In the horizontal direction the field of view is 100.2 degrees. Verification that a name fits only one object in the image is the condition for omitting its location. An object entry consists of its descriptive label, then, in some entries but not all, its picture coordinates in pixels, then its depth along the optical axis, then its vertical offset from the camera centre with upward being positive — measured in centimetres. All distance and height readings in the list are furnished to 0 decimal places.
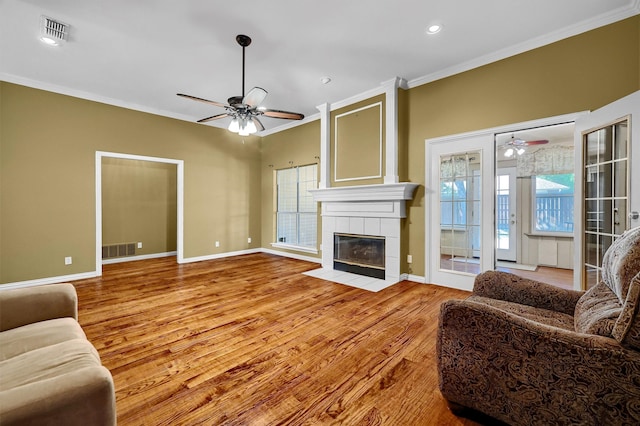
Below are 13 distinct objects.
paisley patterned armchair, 102 -63
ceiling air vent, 272 +191
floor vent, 561 -83
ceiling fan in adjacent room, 498 +132
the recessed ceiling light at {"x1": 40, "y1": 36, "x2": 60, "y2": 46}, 294 +192
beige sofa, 78 -62
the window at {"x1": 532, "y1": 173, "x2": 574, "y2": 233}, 521 +21
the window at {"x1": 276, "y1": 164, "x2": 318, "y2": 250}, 584 +10
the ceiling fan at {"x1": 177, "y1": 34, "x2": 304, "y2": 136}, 298 +123
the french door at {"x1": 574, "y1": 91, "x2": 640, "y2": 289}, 209 +30
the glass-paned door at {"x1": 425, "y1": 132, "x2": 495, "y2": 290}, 350 +7
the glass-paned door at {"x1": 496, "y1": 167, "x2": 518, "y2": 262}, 575 -4
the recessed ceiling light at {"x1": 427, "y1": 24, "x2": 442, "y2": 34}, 283 +198
